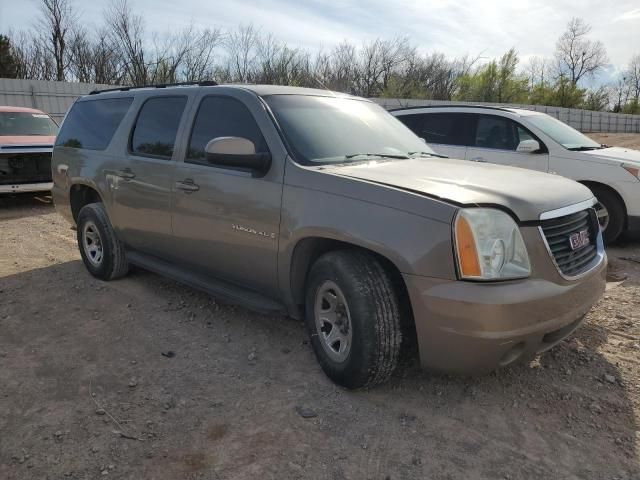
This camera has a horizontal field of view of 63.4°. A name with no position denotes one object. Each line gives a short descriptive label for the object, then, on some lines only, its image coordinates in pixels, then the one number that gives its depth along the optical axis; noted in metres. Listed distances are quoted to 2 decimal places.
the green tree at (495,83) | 46.12
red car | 8.97
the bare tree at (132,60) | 28.45
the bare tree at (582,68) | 60.41
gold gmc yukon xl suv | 2.58
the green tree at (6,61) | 28.51
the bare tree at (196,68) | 29.11
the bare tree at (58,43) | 28.30
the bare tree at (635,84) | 63.06
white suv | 6.38
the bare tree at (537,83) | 50.09
